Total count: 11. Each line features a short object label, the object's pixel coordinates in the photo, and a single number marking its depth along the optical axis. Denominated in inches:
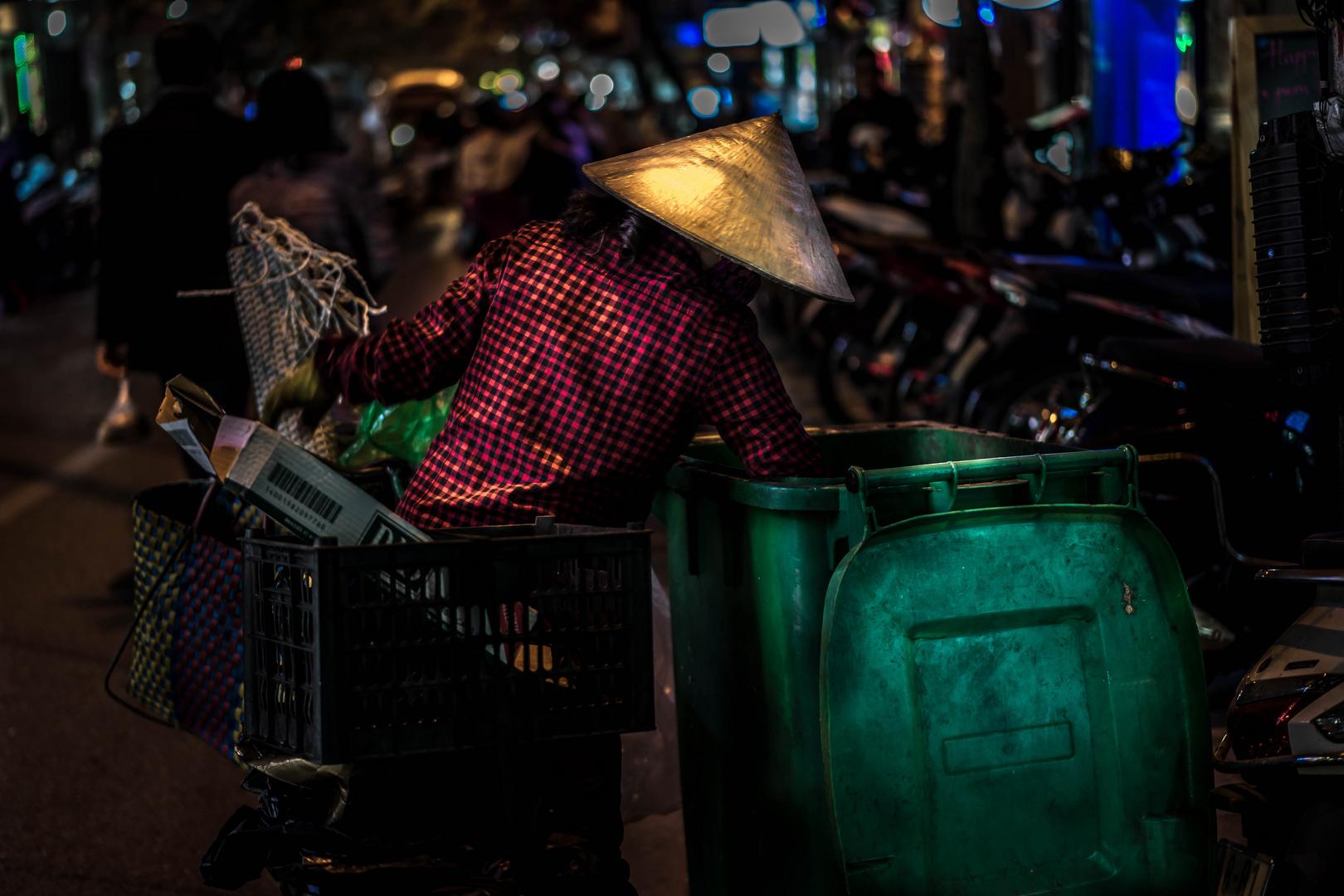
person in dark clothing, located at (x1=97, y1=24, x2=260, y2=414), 190.7
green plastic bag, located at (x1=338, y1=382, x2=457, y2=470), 124.3
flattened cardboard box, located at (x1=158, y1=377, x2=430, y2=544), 80.0
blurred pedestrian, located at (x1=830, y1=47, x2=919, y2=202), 387.2
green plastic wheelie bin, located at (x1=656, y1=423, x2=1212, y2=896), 85.9
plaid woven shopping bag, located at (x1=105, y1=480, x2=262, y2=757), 96.0
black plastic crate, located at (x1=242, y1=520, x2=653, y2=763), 76.3
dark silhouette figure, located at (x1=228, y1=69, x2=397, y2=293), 200.8
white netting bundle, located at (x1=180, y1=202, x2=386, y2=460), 131.9
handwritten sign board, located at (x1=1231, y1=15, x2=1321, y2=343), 172.7
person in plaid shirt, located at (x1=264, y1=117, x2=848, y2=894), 94.2
